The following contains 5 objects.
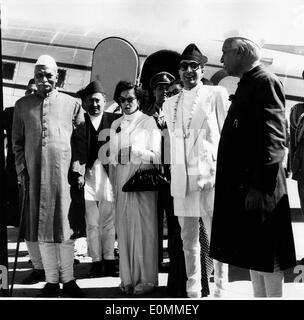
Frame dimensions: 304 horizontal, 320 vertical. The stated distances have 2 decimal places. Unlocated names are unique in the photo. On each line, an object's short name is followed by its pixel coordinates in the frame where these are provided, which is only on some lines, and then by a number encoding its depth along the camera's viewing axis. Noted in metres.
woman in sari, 4.24
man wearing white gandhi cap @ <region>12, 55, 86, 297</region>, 4.04
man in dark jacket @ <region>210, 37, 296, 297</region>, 2.94
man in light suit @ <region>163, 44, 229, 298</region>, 3.81
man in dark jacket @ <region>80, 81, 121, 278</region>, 4.73
